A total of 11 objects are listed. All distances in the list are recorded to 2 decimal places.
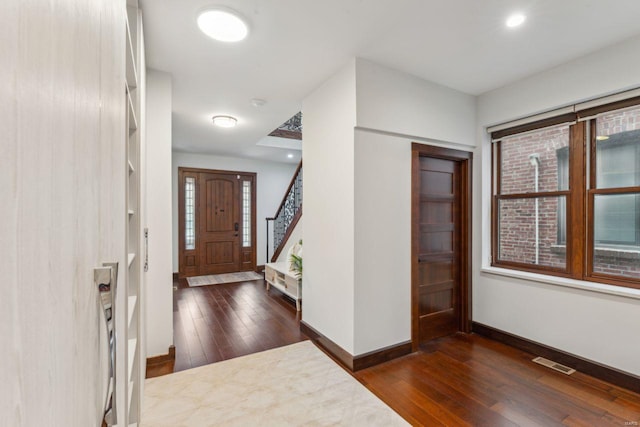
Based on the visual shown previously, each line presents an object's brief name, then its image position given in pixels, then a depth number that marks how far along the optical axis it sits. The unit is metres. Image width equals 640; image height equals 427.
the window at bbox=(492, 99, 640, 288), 2.39
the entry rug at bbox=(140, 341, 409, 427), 1.88
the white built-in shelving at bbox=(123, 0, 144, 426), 1.61
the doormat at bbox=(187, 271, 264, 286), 5.61
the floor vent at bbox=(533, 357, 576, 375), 2.49
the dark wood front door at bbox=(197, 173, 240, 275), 6.18
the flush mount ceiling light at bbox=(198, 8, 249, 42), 1.92
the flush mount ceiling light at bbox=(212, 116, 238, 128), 3.91
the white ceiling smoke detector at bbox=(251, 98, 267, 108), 3.36
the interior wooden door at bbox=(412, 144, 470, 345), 2.96
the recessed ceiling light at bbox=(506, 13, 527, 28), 2.01
